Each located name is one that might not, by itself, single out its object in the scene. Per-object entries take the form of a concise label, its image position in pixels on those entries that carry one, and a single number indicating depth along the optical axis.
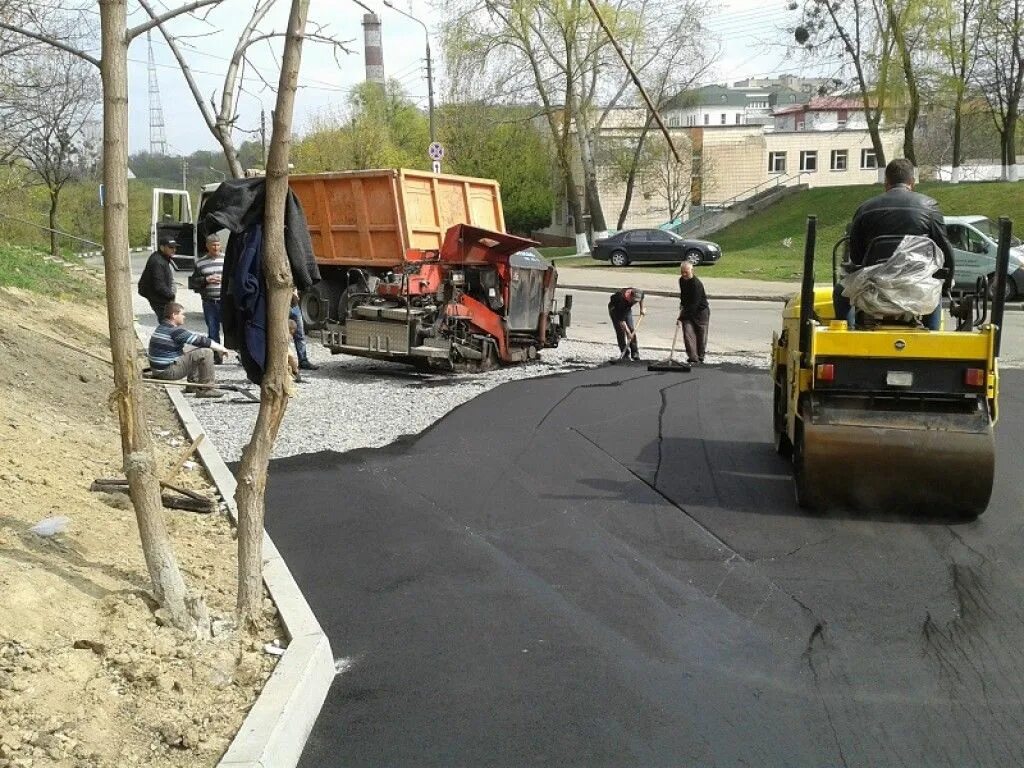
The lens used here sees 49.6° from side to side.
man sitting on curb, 11.54
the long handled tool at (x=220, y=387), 11.09
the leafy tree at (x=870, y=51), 43.91
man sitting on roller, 6.98
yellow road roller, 6.65
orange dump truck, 13.66
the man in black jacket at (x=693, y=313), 15.13
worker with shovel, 15.60
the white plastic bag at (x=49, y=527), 5.39
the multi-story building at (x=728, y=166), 59.06
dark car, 37.97
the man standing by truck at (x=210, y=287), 14.59
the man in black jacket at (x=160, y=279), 13.35
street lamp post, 39.94
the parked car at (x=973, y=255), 23.51
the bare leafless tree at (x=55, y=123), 21.98
